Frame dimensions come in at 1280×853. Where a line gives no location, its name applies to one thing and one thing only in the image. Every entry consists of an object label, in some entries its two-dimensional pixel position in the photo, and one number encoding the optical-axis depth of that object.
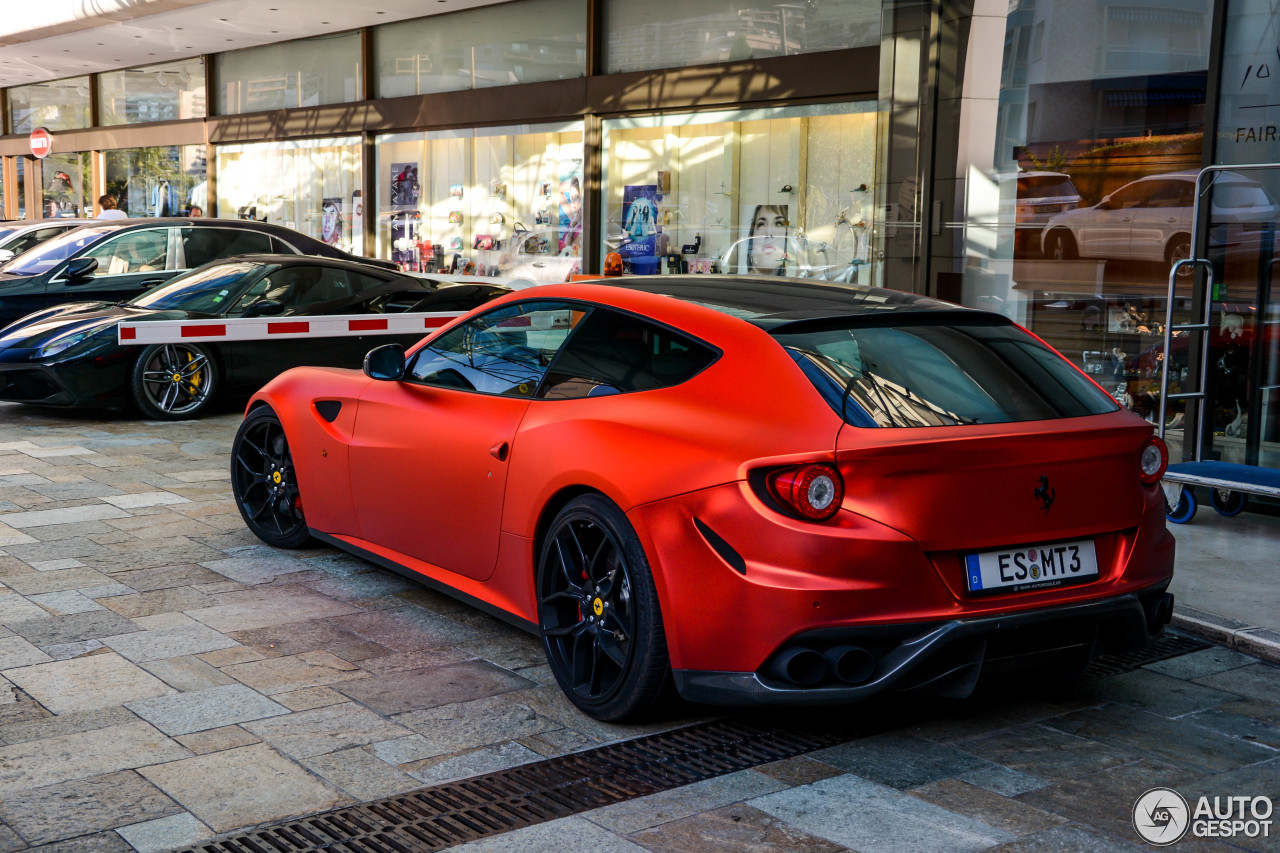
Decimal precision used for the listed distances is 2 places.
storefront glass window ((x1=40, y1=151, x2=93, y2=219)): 28.17
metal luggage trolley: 6.73
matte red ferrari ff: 3.55
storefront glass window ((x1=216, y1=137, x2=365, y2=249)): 20.42
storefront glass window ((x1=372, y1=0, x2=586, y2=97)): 16.56
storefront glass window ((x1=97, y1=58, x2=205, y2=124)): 23.98
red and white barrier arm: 10.23
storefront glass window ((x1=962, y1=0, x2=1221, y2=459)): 8.45
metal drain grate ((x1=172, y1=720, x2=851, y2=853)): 3.22
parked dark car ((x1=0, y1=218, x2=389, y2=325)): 12.50
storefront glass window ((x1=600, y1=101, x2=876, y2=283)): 13.20
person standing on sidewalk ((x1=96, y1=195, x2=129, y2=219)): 26.30
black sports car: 10.23
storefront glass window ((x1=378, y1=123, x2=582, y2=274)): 16.75
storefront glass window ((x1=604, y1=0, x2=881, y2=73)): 13.12
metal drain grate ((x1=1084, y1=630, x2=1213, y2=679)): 4.68
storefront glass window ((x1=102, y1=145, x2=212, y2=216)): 24.17
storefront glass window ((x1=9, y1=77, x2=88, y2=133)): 28.36
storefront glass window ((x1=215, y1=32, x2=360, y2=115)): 20.20
